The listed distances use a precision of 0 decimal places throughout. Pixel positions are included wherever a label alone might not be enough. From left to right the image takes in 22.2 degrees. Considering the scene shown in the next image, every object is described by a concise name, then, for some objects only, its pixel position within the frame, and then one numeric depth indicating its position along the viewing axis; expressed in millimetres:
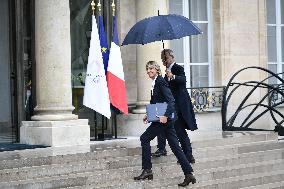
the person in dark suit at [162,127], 10461
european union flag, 14055
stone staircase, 10359
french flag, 14062
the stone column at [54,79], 13086
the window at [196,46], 17688
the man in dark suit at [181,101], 11320
